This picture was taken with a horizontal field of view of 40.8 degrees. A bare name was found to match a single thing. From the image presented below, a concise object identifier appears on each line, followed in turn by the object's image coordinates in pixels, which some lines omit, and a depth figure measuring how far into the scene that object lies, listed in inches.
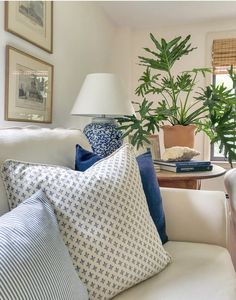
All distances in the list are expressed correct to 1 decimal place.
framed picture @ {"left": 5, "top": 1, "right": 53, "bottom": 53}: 68.1
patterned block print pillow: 32.2
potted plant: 77.4
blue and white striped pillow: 22.2
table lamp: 75.7
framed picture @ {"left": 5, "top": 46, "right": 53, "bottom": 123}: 68.1
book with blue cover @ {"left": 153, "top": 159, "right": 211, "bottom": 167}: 72.7
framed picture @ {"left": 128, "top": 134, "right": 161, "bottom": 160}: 85.9
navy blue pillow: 45.4
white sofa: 34.2
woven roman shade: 127.9
